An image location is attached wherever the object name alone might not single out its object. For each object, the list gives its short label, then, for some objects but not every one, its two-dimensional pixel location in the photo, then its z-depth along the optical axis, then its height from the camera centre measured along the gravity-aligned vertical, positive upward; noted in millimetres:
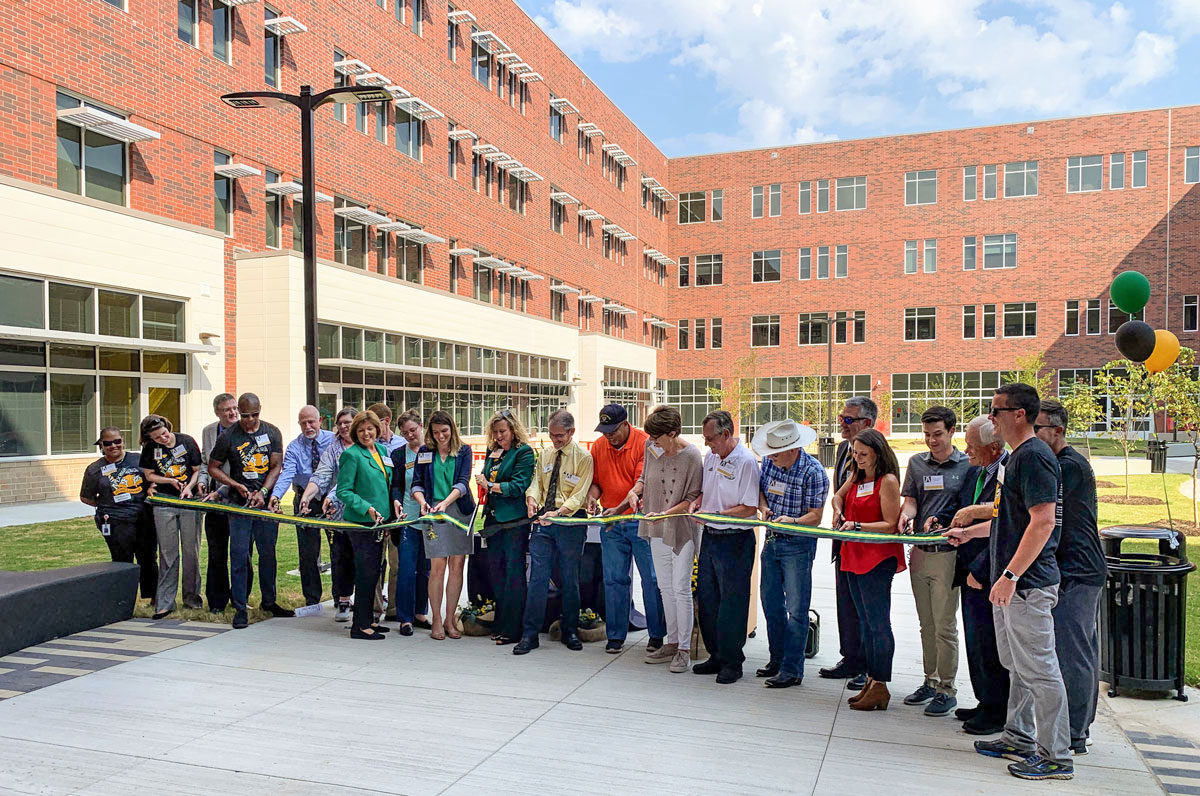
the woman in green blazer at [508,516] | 8289 -1094
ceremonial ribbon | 6367 -1042
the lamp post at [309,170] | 12062 +2967
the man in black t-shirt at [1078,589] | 5445 -1173
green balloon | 11023 +1175
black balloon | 10281 +538
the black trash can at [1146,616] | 6184 -1530
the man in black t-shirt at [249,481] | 8922 -835
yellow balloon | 11188 +413
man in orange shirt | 7938 -1223
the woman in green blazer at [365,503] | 8414 -997
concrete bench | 7746 -1821
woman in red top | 6352 -1163
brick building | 20031 +6221
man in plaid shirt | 6902 -1146
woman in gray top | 7477 -1076
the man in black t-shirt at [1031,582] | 5148 -1082
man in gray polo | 6383 -1239
